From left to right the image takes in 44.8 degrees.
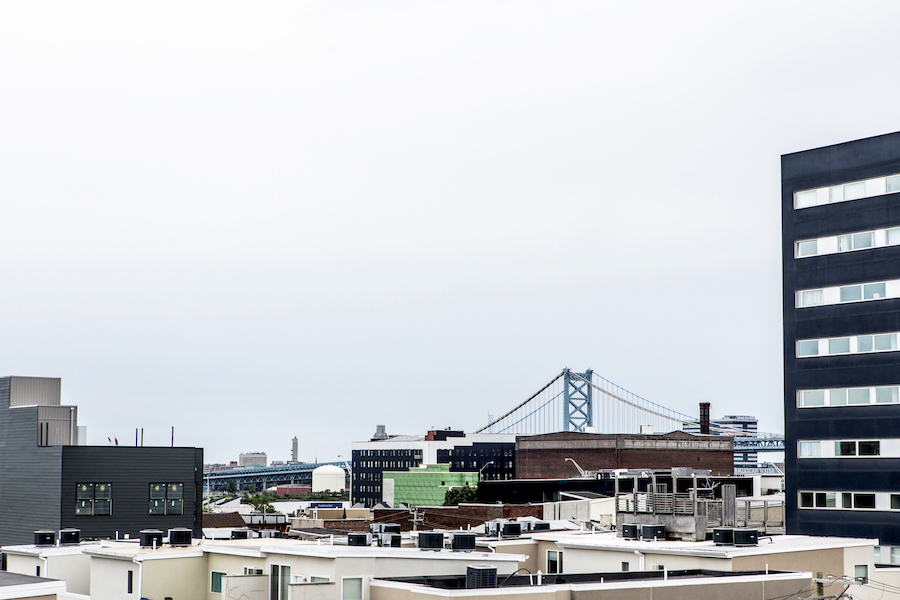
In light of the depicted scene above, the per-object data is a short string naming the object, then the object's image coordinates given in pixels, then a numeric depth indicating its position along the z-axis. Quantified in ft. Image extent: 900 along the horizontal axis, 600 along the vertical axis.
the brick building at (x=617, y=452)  569.64
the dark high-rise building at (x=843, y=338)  228.22
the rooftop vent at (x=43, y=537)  167.63
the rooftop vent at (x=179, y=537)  146.30
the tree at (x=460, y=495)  575.38
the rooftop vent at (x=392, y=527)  215.80
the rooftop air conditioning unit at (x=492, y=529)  181.80
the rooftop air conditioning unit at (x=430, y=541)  134.51
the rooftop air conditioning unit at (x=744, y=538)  138.31
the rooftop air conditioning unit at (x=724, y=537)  140.26
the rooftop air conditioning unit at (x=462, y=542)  141.90
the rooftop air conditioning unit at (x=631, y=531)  156.97
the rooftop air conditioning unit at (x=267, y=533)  176.98
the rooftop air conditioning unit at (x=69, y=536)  168.76
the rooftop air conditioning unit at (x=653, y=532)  153.28
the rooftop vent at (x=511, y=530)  179.01
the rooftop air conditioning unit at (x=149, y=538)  147.54
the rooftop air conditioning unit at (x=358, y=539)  135.64
